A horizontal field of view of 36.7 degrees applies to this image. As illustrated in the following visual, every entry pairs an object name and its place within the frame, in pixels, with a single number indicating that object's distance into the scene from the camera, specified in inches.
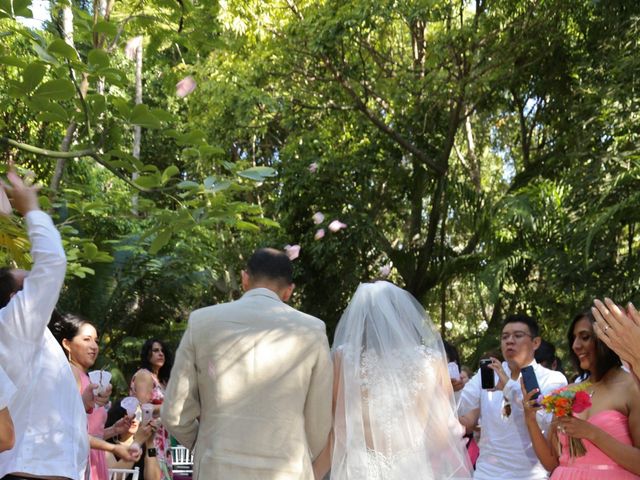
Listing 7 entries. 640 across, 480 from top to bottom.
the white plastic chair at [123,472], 249.3
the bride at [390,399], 205.9
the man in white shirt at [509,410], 245.3
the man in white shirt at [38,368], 144.4
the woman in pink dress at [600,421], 193.8
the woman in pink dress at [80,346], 219.1
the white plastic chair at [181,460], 308.9
